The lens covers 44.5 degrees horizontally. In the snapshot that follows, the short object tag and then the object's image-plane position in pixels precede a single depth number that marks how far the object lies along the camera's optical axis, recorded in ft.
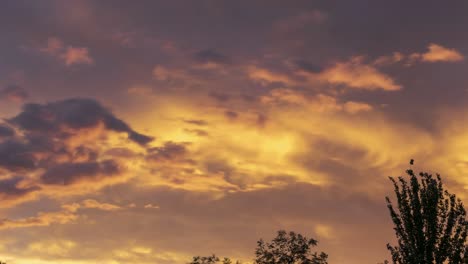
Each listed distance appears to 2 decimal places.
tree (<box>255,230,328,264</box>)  190.29
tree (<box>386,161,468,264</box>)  102.22
